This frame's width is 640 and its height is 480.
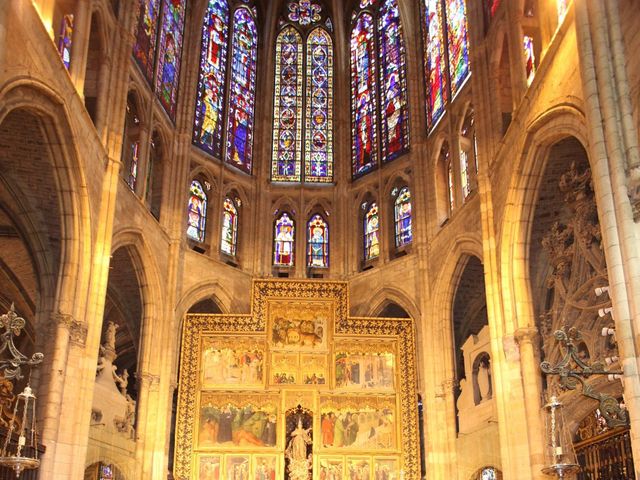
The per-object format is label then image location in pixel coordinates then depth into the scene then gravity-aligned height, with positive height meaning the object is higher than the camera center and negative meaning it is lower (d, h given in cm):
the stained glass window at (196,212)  2547 +1081
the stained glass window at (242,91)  2809 +1630
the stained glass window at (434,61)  2456 +1517
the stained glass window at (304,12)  3114 +2044
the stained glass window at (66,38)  1764 +1110
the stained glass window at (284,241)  2727 +1058
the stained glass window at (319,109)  2888 +1604
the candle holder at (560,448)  1014 +153
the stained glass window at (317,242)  2734 +1058
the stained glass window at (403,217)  2578 +1078
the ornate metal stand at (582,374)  943 +214
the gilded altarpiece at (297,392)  2072 +440
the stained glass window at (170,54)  2416 +1505
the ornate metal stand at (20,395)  959 +220
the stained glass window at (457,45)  2280 +1442
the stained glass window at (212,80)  2680 +1585
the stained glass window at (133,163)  2162 +1040
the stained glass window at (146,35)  2230 +1439
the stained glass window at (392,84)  2714 +1591
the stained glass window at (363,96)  2823 +1615
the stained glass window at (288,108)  2883 +1605
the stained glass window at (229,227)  2656 +1077
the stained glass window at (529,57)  1800 +1098
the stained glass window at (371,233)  2675 +1067
